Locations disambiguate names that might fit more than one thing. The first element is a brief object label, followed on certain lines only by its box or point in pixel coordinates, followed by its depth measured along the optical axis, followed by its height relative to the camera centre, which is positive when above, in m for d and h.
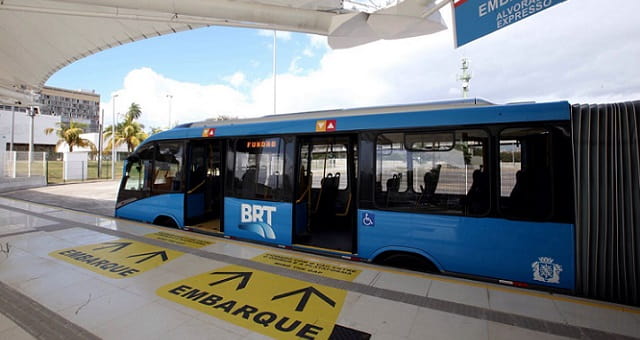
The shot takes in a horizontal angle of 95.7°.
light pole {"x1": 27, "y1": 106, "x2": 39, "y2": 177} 20.78 +4.67
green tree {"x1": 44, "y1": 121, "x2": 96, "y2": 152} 34.97 +4.81
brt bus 3.63 -0.21
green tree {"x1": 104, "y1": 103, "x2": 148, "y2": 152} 36.62 +5.41
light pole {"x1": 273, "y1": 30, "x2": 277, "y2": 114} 22.73 +6.76
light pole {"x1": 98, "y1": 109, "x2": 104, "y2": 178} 28.84 +4.50
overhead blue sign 4.14 +2.48
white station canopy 7.14 +4.26
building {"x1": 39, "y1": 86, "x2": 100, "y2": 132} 108.68 +28.46
